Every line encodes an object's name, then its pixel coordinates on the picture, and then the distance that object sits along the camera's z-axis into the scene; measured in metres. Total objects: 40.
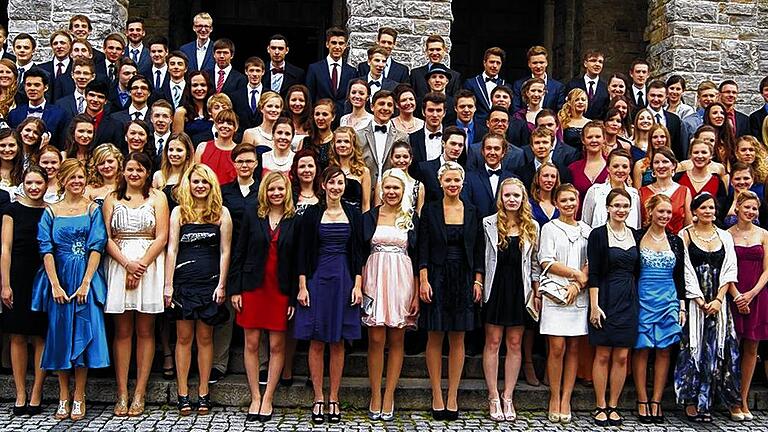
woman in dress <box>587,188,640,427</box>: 5.83
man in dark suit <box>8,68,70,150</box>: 6.85
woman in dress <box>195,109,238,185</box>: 6.43
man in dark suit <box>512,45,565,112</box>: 7.96
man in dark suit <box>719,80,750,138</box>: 7.91
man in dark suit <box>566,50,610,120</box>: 8.00
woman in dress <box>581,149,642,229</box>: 6.16
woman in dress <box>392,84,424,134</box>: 6.79
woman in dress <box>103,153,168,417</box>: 5.74
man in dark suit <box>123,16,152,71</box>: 8.25
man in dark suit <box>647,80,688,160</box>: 7.58
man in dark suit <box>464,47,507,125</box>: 8.02
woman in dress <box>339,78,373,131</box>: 6.91
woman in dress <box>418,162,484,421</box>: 5.79
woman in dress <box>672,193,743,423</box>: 5.98
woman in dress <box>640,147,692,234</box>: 6.29
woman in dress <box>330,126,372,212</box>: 6.10
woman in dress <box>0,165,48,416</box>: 5.77
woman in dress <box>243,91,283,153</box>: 6.62
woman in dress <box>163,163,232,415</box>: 5.74
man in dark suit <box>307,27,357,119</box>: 8.02
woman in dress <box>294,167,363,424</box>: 5.71
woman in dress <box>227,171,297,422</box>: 5.74
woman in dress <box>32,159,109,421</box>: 5.67
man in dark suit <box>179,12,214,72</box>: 8.20
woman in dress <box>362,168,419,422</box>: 5.76
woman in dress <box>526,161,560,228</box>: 6.13
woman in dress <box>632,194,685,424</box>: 5.89
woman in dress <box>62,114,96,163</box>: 6.28
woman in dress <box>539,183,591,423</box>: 5.86
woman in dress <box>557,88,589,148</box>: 7.18
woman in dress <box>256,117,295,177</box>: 6.23
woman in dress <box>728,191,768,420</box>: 6.09
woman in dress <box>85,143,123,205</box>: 5.96
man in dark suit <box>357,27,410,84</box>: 8.09
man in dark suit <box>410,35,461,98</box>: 7.99
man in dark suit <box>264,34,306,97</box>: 7.93
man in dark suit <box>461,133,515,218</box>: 6.20
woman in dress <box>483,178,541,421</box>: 5.90
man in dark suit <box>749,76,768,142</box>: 7.90
